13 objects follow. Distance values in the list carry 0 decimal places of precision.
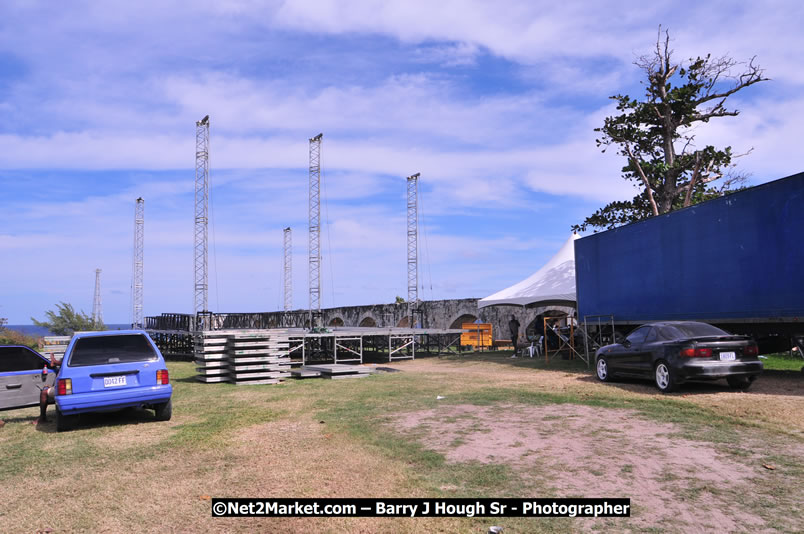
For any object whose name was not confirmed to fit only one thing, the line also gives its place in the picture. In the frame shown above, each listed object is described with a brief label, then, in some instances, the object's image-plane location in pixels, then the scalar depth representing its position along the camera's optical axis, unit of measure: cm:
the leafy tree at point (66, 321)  4506
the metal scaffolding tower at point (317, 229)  4862
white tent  2153
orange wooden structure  2750
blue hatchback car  834
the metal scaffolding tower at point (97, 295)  7055
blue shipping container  1137
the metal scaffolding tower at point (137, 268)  6062
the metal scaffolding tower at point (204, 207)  4450
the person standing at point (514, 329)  2256
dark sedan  1016
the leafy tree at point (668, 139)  2427
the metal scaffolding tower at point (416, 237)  4800
